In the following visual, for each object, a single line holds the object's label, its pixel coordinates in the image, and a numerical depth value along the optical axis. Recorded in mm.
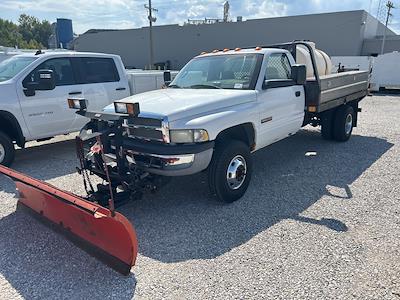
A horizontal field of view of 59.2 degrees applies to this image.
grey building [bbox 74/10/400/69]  29375
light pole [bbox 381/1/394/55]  43609
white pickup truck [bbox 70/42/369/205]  3920
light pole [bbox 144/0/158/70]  37969
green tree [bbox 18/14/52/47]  103750
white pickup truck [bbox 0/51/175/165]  6145
